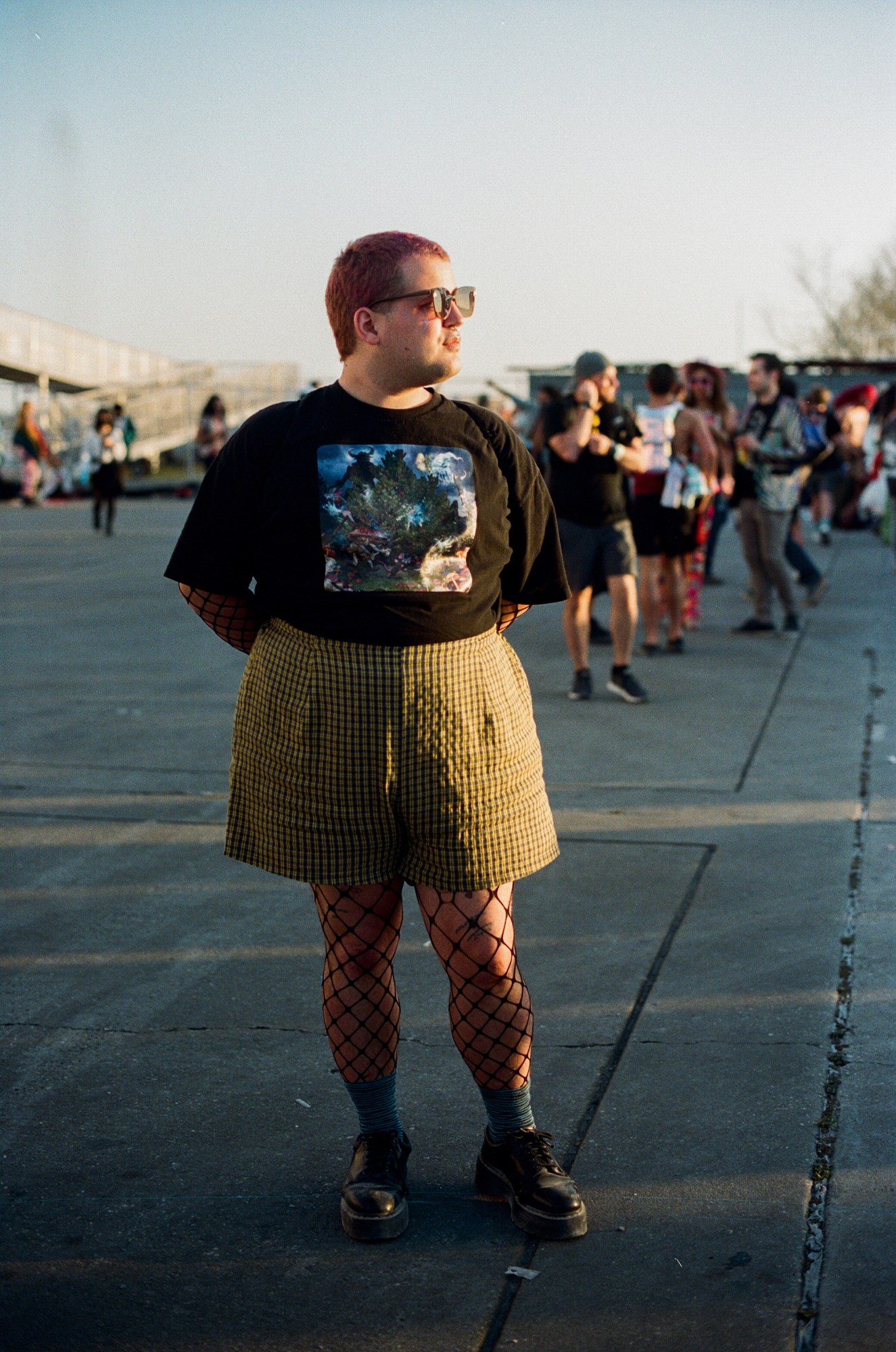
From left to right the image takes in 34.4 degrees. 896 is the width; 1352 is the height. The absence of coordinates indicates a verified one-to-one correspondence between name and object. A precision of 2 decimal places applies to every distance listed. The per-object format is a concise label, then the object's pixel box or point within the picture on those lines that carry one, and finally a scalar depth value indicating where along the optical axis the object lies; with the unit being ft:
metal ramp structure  98.07
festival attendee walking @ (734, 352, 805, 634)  33.09
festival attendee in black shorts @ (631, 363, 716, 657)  30.42
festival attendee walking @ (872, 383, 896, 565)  43.27
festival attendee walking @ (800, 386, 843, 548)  39.50
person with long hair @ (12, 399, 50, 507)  76.54
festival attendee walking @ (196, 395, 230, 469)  71.72
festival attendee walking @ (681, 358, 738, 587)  32.35
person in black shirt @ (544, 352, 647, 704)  25.64
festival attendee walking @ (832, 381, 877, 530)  48.42
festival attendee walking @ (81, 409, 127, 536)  57.47
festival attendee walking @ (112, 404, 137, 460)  61.46
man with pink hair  8.71
